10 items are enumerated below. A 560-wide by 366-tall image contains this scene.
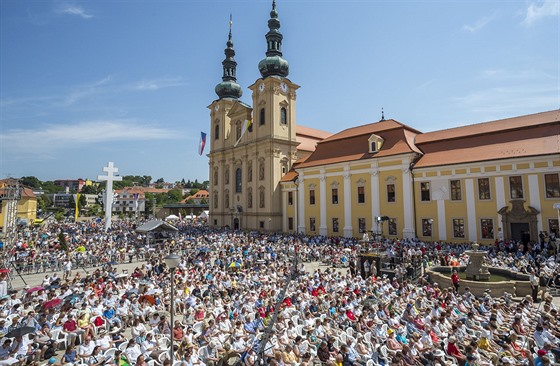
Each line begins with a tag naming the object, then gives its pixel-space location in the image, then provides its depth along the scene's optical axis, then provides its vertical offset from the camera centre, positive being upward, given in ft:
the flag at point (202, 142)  157.46 +35.95
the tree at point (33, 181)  472.44 +56.97
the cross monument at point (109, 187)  119.14 +11.51
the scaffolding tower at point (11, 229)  58.39 -1.71
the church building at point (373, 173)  77.51 +12.57
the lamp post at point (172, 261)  23.51 -3.09
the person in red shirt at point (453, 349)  25.74 -10.73
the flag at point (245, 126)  148.97 +41.20
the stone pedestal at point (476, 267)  50.42 -8.45
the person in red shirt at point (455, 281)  47.43 -9.73
